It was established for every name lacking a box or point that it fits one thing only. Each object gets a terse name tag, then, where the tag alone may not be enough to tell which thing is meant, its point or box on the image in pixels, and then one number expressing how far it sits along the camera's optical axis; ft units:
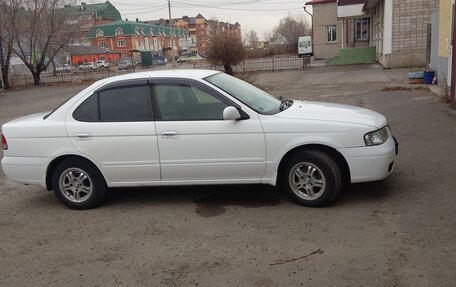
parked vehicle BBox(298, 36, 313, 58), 168.55
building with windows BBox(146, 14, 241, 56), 445.66
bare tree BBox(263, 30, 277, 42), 372.33
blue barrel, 52.20
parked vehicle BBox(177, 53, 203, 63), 249.47
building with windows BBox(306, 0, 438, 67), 82.43
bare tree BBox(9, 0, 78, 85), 118.83
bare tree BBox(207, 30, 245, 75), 80.02
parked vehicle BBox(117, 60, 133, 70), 198.18
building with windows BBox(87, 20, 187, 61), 339.98
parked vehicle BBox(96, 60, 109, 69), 227.69
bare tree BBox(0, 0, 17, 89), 111.65
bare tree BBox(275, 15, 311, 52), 297.04
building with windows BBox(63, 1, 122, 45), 130.47
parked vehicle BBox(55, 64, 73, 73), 218.11
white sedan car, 16.51
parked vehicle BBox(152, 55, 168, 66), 241.49
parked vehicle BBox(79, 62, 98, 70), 230.56
